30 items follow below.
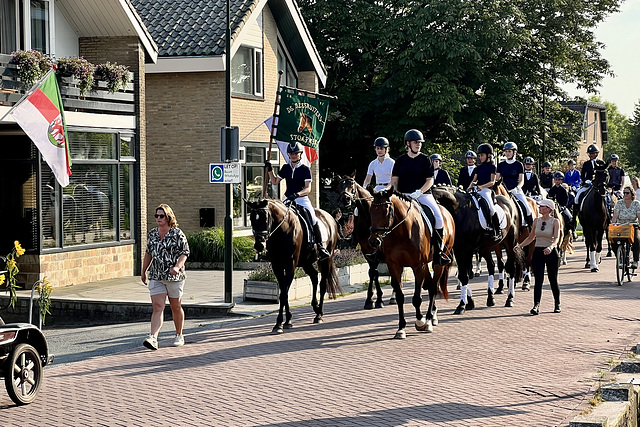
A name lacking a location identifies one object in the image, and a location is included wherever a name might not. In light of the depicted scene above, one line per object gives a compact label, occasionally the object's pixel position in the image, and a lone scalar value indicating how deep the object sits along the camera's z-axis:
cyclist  21.03
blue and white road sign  16.56
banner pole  20.33
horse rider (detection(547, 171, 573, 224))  24.08
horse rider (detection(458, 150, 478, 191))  19.36
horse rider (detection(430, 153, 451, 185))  21.20
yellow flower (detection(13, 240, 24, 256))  11.23
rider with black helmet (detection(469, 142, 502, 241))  17.19
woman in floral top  12.90
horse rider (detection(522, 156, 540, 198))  21.48
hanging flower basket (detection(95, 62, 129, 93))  21.33
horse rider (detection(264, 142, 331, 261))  15.05
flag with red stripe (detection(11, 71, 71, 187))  17.03
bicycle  20.62
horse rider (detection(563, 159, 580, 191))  29.61
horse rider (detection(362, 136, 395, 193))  16.45
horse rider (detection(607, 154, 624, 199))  26.80
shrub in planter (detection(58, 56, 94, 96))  19.91
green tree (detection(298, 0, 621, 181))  34.41
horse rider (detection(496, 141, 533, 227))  19.50
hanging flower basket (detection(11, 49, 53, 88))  18.38
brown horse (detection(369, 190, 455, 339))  13.48
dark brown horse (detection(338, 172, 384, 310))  13.88
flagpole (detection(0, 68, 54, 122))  16.96
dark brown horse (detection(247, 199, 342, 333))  13.92
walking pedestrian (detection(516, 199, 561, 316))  15.88
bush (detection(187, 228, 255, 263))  25.23
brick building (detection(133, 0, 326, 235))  26.84
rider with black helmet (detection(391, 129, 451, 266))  14.45
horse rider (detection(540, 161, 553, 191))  27.59
